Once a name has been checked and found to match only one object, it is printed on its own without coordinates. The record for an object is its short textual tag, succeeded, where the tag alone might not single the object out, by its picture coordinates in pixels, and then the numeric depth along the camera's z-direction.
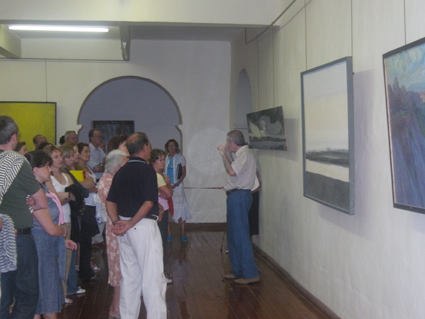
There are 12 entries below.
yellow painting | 8.69
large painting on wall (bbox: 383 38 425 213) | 2.60
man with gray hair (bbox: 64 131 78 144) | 7.50
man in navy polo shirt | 3.71
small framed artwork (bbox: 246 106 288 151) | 5.55
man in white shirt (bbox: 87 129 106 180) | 7.65
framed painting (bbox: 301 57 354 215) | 3.56
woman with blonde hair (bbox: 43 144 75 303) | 4.40
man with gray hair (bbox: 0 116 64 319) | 2.82
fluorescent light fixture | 7.09
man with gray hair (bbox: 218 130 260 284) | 5.52
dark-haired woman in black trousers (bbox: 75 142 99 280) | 5.55
